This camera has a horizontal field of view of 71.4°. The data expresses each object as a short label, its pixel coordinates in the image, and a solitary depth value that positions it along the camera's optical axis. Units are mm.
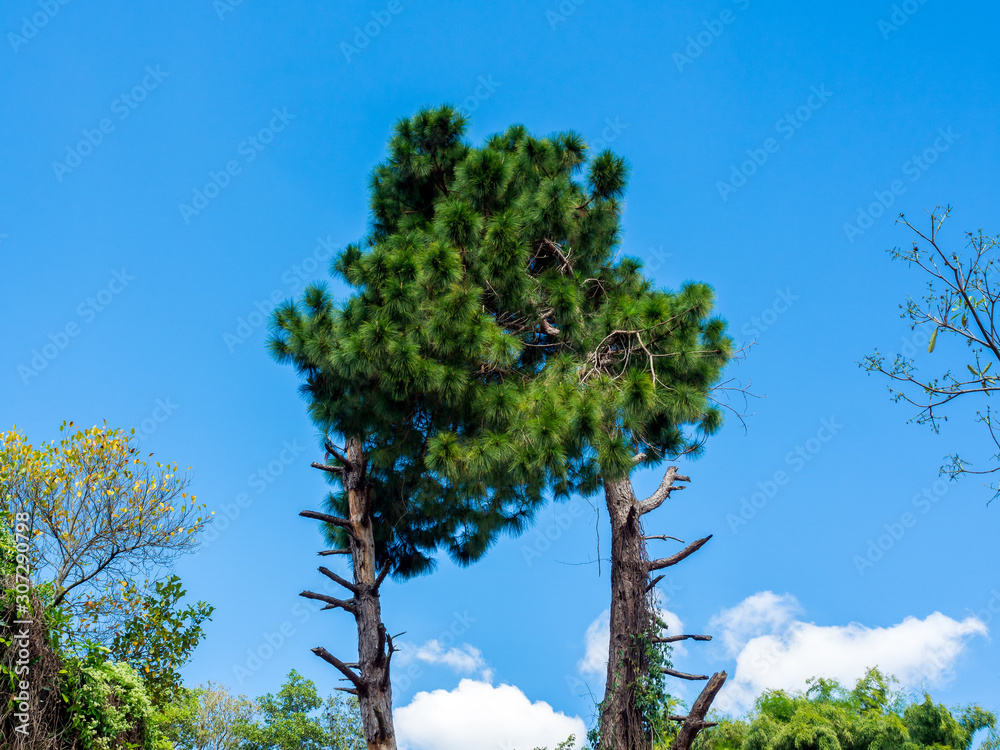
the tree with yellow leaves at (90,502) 9633
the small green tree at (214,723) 18844
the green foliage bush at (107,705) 6059
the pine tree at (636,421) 7277
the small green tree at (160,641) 8953
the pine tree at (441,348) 7656
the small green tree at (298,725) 20016
